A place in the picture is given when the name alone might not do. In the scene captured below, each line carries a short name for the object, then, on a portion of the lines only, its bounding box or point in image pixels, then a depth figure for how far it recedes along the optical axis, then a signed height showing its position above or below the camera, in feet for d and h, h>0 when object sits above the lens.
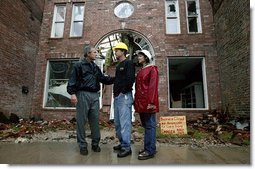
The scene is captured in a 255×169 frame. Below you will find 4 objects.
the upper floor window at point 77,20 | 22.57 +11.44
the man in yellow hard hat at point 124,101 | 7.62 -0.10
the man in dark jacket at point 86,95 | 7.98 +0.16
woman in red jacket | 7.27 -0.17
